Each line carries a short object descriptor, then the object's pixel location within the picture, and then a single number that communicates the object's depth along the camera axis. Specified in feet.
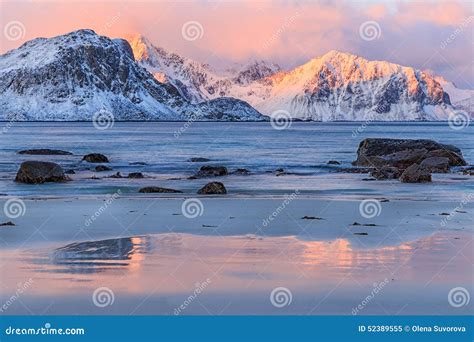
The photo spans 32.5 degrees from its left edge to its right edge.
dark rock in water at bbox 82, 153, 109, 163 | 165.99
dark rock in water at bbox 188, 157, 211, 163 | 177.99
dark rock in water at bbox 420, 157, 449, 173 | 128.67
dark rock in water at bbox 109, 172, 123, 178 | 120.57
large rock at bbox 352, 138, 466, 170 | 140.46
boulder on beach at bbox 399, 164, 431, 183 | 105.50
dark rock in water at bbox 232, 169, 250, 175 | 132.05
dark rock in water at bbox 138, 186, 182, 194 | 91.30
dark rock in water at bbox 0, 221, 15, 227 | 60.43
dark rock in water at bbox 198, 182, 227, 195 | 88.61
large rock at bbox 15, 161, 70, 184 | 103.19
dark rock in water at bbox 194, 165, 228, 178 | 123.75
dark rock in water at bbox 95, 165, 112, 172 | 136.36
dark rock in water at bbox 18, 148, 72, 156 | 209.46
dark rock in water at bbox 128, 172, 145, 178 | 121.83
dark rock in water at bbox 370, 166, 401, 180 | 111.55
